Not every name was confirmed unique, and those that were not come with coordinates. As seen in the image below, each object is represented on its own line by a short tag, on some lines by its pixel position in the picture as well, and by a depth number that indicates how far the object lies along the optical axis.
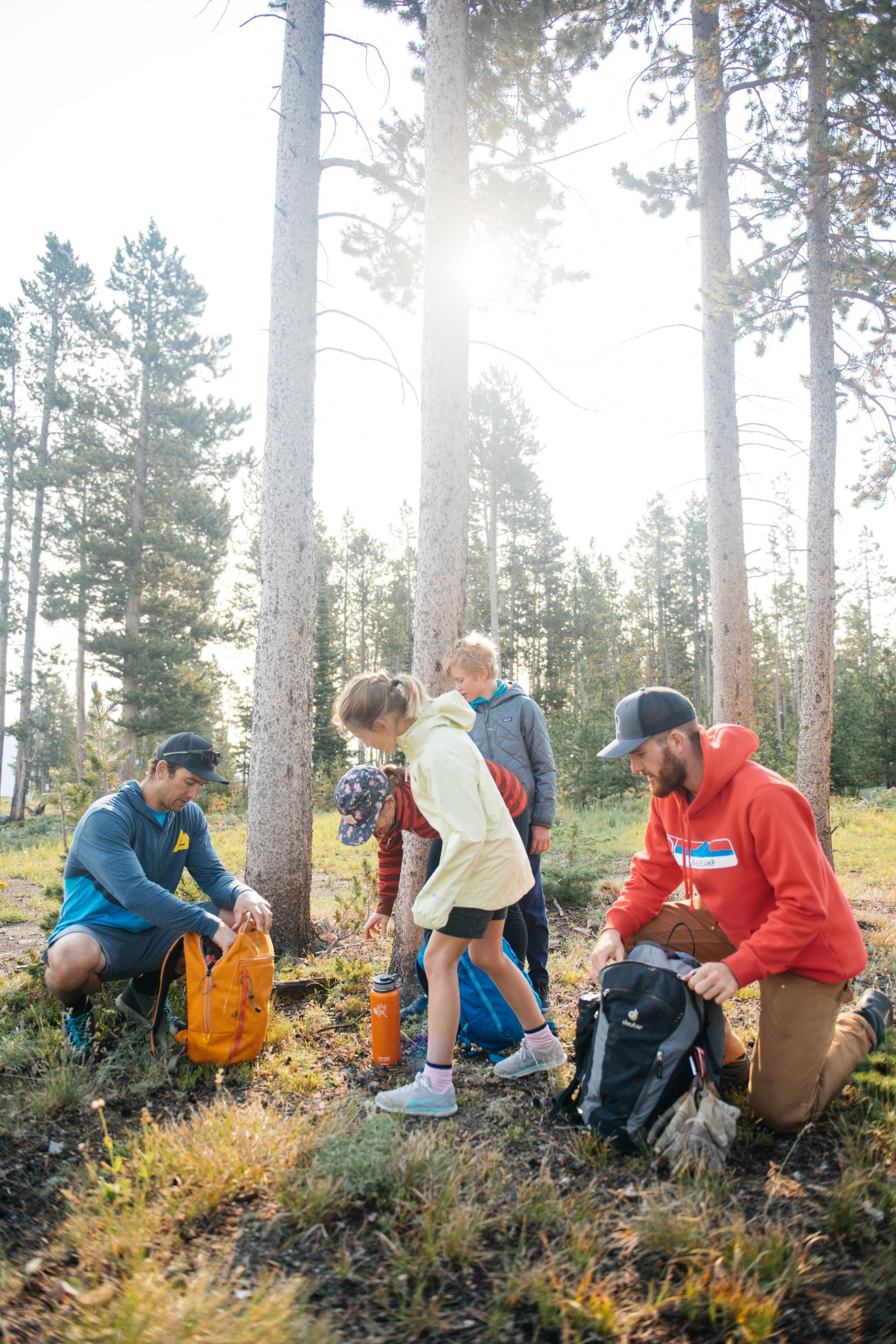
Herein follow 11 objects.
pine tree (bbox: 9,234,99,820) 23.64
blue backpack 3.74
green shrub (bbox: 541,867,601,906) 7.37
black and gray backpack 2.72
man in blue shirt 3.59
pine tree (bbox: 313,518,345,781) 24.00
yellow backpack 3.46
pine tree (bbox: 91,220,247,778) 20.42
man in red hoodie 2.77
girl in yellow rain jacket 2.97
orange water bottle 3.60
